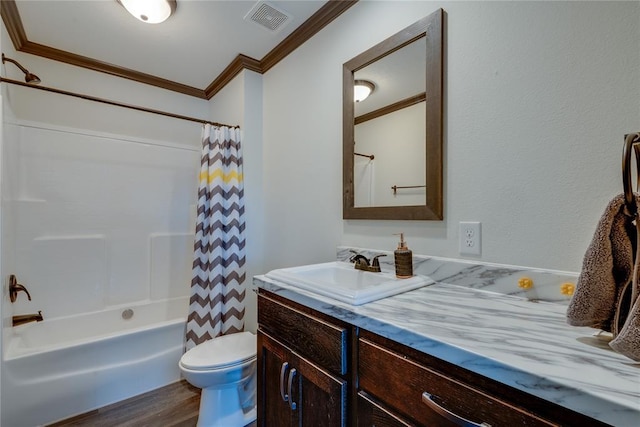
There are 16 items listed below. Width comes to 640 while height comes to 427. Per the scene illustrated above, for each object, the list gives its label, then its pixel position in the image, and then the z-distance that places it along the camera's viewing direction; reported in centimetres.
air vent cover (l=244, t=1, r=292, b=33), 167
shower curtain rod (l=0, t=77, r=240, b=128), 153
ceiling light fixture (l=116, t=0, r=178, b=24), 159
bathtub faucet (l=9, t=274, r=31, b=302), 179
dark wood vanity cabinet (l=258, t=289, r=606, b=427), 54
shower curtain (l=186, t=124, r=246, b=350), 205
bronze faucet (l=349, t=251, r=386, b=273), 132
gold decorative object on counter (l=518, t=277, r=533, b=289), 93
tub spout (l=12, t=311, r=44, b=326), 178
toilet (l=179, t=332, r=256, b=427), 150
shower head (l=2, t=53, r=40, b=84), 162
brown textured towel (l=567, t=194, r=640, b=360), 60
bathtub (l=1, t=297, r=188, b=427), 158
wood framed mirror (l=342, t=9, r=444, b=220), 118
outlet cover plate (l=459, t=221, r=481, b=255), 106
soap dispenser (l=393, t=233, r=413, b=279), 118
